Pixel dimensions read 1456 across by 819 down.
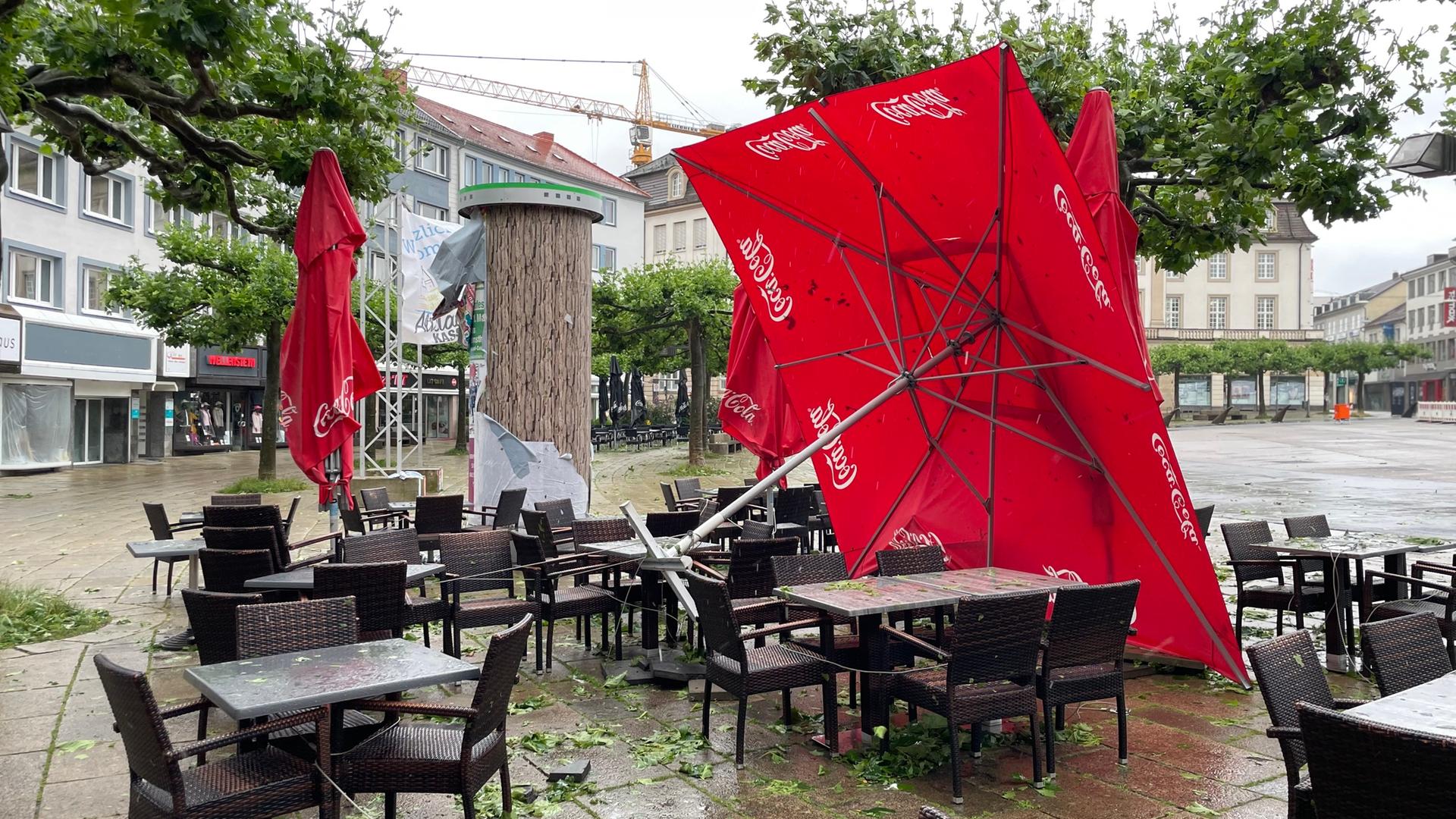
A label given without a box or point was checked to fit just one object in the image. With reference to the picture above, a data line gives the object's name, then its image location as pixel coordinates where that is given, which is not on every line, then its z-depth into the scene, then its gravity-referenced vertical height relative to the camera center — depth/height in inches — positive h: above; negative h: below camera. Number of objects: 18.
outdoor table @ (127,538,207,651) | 297.4 -46.9
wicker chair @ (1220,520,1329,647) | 285.5 -49.6
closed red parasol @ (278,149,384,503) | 287.7 +17.8
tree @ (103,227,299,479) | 802.2 +78.9
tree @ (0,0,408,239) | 242.4 +87.0
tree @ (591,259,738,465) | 1048.2 +90.1
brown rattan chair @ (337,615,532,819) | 154.0 -53.7
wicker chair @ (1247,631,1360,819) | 140.1 -39.3
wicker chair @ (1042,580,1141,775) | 194.5 -45.0
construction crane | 3794.3 +1175.8
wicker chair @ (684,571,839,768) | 202.8 -52.1
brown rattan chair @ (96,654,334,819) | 134.6 -53.3
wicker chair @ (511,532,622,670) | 275.7 -52.7
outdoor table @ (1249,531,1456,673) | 270.7 -40.2
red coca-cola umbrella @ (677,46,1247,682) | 192.9 +15.8
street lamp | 308.2 +75.8
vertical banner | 631.8 +70.7
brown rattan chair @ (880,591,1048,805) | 185.2 -47.3
